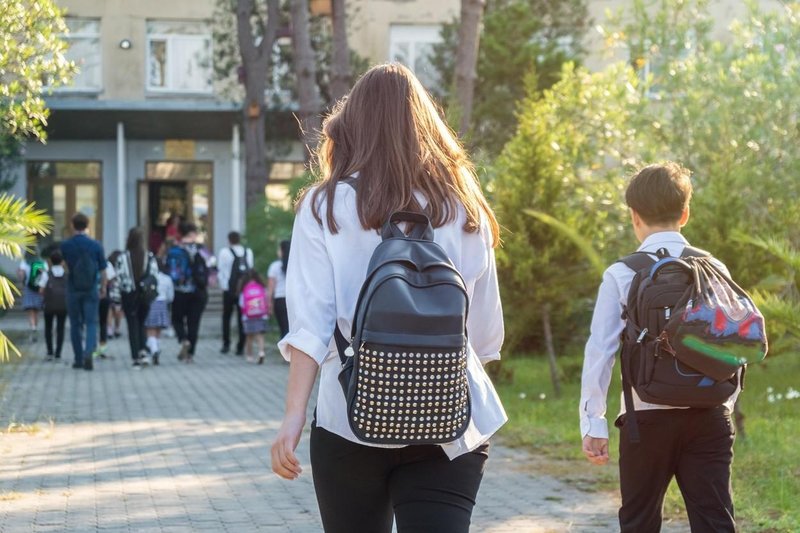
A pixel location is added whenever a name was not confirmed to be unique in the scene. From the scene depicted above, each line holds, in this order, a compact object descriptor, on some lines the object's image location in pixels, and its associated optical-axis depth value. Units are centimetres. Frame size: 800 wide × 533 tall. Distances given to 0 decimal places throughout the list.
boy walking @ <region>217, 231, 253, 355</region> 1962
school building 3556
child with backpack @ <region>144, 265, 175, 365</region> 1827
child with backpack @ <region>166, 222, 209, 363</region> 1888
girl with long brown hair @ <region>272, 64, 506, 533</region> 319
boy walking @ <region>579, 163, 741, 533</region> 428
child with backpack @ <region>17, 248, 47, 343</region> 2161
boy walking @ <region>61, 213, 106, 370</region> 1694
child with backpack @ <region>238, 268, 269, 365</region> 1870
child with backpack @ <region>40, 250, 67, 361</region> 1861
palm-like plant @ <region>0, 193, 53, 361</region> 868
